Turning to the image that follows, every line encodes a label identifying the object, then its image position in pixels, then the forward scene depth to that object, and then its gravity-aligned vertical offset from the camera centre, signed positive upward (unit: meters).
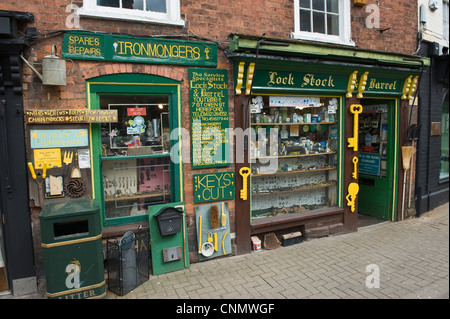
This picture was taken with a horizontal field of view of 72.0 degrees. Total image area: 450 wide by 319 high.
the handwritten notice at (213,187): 5.08 -0.87
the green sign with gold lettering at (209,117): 4.95 +0.28
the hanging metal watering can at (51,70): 3.95 +0.87
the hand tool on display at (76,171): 4.32 -0.47
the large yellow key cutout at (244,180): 5.37 -0.80
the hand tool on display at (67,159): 4.28 -0.29
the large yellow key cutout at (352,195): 6.54 -1.35
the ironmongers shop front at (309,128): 5.36 +0.08
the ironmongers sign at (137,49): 4.24 +1.27
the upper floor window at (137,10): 4.37 +1.88
